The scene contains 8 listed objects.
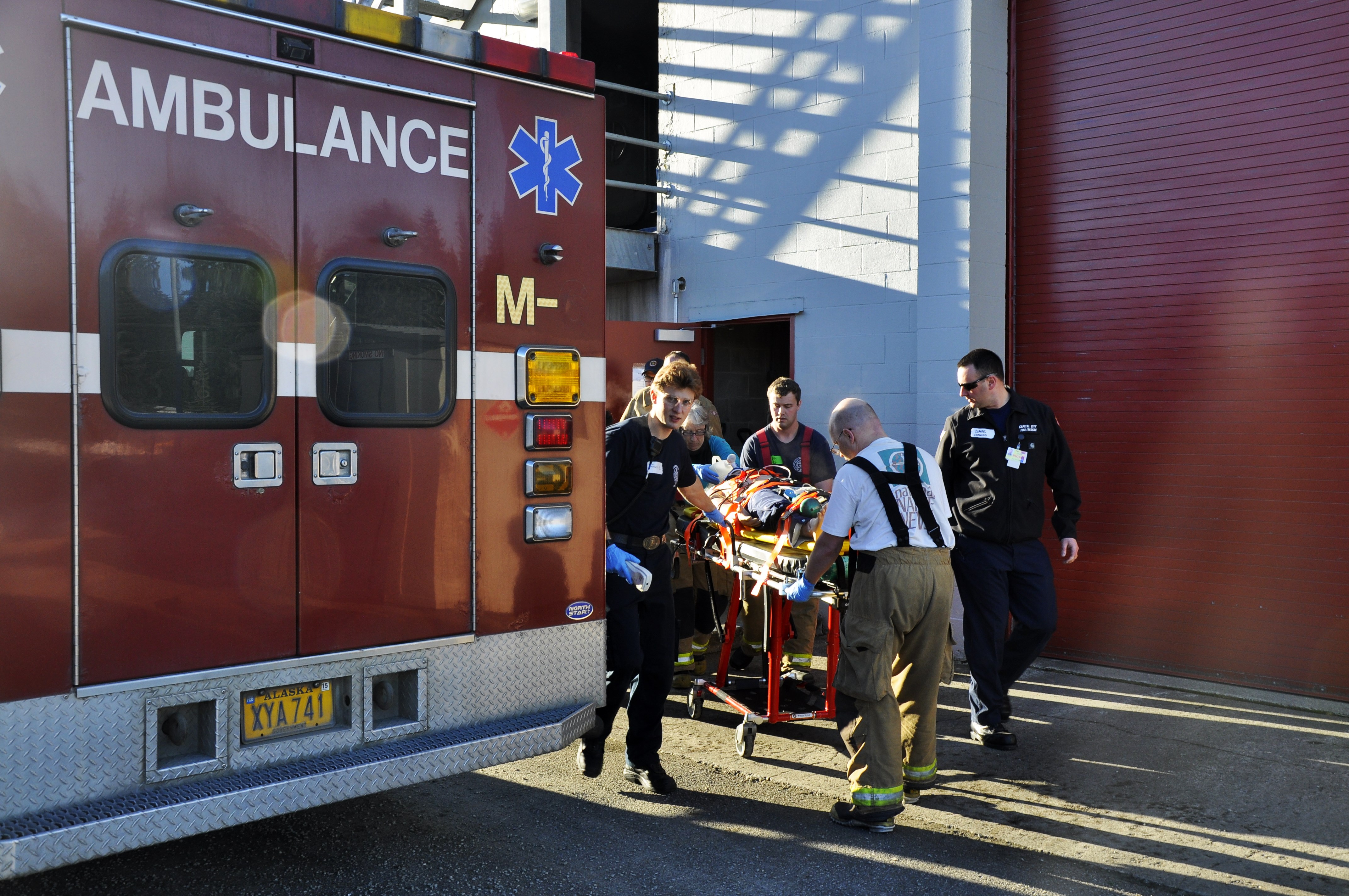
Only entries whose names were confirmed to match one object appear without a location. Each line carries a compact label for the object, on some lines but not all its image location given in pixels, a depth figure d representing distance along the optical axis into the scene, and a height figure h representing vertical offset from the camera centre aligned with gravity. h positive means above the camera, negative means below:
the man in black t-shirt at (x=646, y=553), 5.07 -0.63
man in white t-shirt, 4.70 -0.74
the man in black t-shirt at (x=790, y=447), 7.09 -0.20
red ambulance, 3.32 +0.01
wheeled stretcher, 5.48 -0.99
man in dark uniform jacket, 5.91 -0.63
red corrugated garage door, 6.71 +0.66
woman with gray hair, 6.96 -0.16
